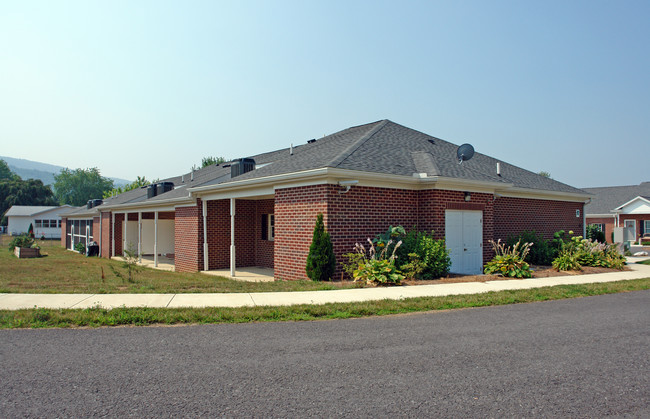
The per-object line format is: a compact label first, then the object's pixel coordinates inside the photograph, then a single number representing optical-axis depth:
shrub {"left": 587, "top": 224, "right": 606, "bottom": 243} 23.38
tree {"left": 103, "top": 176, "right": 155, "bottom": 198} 68.62
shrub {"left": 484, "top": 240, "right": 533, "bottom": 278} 13.25
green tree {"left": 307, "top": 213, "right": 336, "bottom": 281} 11.86
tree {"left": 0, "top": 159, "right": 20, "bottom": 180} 125.06
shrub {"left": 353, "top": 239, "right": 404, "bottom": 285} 11.38
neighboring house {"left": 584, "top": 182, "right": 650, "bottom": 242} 37.84
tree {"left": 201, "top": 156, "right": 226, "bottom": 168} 65.75
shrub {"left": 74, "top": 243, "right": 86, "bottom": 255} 32.58
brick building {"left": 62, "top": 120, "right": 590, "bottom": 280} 12.70
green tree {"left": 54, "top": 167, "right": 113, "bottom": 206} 116.31
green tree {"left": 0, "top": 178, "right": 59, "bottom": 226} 82.50
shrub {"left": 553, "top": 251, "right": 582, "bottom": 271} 15.27
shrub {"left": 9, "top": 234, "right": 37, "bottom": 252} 27.67
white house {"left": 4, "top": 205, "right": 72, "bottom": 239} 62.12
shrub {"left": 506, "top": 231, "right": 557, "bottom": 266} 17.28
